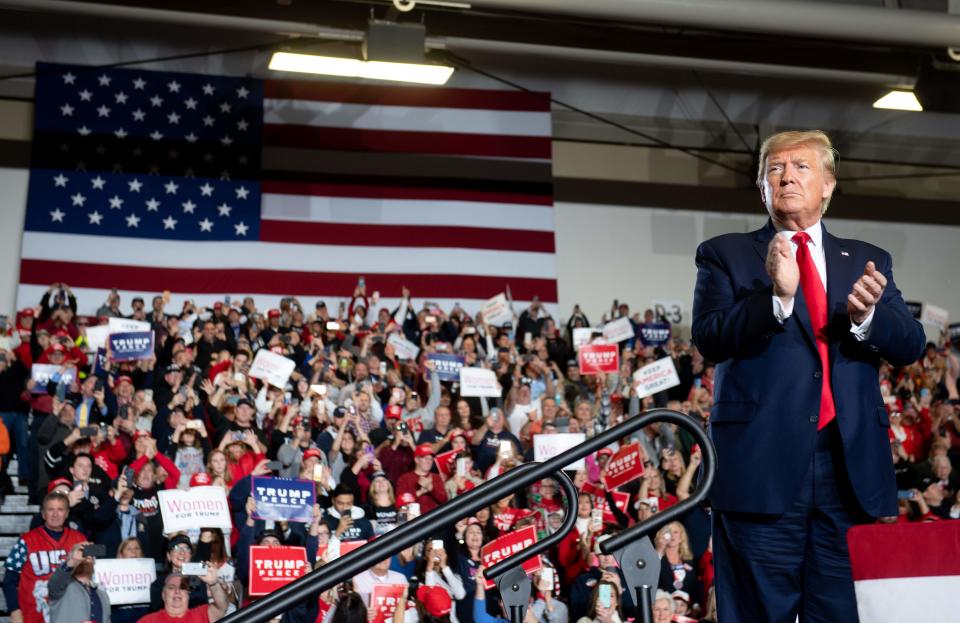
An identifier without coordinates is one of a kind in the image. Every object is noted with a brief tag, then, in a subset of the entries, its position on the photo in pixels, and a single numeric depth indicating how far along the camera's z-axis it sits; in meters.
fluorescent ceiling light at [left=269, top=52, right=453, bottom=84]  12.21
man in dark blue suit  2.41
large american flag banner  16.17
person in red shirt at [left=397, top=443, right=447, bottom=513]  9.86
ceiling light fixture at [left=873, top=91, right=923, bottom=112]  14.31
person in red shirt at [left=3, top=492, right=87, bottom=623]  8.22
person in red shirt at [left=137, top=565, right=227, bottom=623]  7.79
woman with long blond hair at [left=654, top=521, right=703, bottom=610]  9.04
